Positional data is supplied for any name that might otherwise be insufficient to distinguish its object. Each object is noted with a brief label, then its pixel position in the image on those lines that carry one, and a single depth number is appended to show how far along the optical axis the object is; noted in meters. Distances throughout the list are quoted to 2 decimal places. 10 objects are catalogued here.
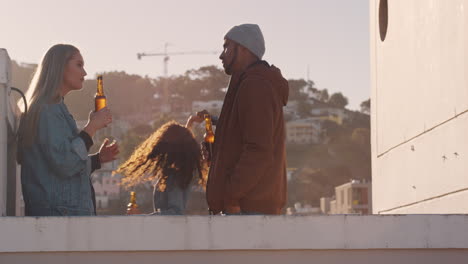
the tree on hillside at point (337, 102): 141.75
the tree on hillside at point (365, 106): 127.12
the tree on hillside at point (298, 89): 132.25
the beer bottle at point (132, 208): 6.73
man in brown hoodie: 4.29
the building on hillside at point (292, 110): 135.00
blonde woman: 4.42
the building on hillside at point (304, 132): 128.38
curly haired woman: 6.06
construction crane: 133.94
